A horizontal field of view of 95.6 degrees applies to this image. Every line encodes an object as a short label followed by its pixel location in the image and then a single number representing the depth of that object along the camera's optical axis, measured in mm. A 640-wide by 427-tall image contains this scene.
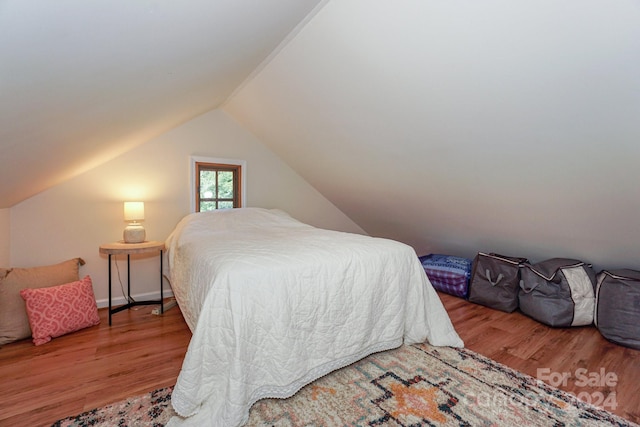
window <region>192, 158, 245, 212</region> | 3295
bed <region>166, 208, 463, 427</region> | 1363
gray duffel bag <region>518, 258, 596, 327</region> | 2480
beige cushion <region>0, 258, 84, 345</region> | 2084
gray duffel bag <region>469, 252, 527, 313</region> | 2832
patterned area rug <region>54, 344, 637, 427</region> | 1417
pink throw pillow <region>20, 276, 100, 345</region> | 2105
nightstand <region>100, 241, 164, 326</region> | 2449
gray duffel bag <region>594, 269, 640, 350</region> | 2178
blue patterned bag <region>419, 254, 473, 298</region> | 3248
